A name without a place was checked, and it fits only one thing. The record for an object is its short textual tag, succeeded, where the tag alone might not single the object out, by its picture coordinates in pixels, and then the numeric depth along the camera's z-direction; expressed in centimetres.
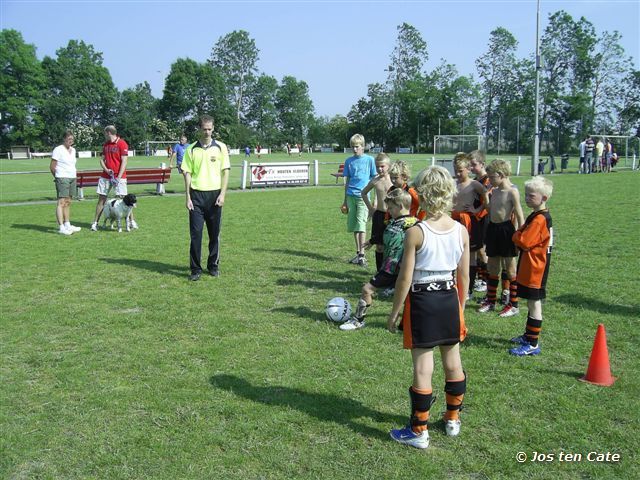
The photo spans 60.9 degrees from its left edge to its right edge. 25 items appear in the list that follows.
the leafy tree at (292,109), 11619
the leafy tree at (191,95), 10019
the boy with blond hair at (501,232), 605
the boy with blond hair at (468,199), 635
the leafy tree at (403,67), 9344
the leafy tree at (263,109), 10962
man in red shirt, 1198
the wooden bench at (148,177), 1908
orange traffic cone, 445
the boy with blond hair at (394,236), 520
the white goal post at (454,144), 3525
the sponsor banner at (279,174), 2309
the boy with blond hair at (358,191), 869
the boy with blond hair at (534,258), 512
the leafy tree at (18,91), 8612
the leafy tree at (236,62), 10588
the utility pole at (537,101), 2896
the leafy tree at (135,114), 9269
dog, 1198
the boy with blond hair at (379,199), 704
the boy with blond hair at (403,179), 637
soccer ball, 600
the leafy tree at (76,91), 9231
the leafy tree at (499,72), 8606
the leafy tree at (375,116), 9562
